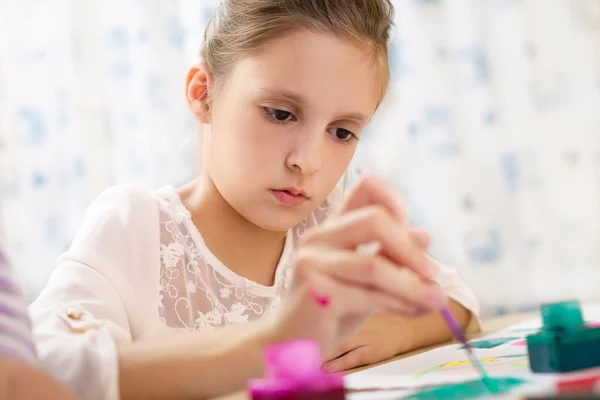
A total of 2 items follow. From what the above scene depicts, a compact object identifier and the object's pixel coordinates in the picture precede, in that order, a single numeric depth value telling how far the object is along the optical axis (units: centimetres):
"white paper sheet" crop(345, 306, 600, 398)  67
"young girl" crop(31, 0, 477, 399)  67
